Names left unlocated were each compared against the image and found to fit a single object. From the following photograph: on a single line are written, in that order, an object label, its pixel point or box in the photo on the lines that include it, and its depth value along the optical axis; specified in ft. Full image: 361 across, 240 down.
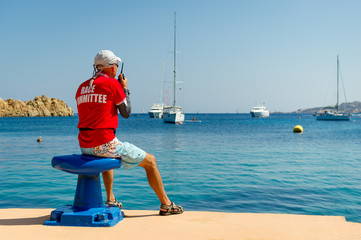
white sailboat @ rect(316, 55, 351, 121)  278.99
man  13.57
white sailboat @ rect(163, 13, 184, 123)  209.20
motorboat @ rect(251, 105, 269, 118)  461.08
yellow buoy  146.92
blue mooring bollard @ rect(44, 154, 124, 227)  13.35
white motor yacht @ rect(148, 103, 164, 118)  426.51
